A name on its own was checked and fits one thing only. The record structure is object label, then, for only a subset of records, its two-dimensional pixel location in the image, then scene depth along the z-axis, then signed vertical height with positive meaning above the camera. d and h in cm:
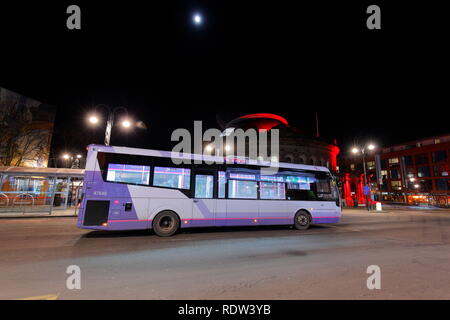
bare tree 2248 +663
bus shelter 1499 +73
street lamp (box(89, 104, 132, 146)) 1283 +440
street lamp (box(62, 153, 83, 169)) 2907 +506
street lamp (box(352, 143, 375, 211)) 2479 +98
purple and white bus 805 +15
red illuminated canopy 4528 +1684
